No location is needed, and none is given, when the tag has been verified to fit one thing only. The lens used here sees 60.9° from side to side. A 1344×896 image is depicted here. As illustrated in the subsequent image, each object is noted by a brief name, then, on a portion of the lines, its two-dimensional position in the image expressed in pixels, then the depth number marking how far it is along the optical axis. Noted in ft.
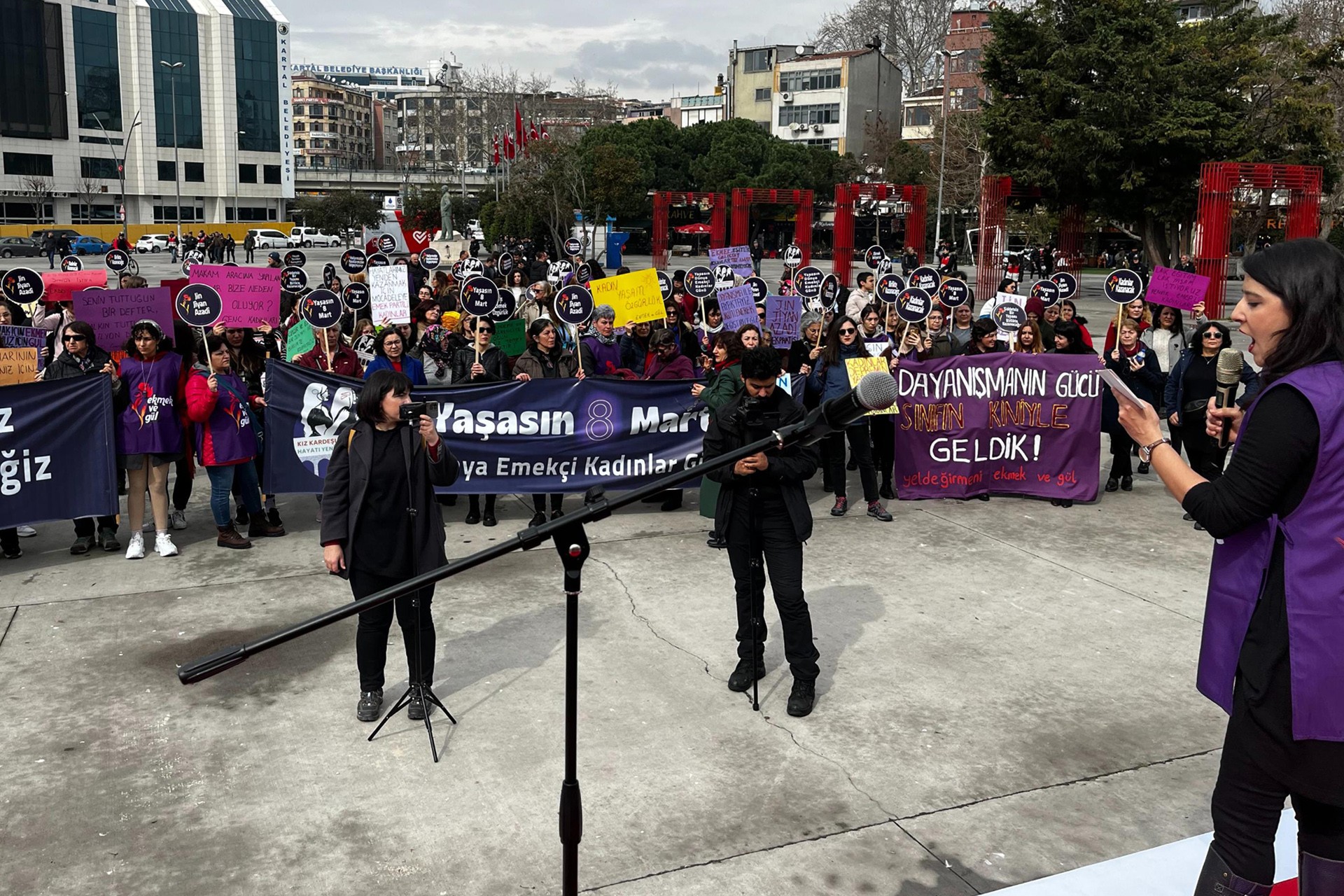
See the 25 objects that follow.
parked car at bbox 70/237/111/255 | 200.85
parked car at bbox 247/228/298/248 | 228.43
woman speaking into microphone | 8.36
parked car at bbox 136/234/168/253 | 221.87
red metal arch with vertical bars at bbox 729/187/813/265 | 141.69
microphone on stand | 8.98
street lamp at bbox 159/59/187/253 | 286.87
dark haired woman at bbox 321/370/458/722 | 17.67
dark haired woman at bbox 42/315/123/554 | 27.53
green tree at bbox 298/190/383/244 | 260.62
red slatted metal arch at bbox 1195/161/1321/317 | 94.17
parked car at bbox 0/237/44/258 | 174.50
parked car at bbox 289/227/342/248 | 240.32
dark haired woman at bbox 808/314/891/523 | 31.55
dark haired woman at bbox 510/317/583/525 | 31.94
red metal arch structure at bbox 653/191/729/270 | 165.99
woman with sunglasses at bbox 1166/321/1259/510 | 30.89
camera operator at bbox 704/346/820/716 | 18.30
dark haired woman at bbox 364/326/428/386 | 29.32
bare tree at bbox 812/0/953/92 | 306.35
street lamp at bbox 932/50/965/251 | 172.04
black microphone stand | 8.59
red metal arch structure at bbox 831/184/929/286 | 136.15
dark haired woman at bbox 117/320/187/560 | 26.84
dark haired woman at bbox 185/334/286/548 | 27.27
